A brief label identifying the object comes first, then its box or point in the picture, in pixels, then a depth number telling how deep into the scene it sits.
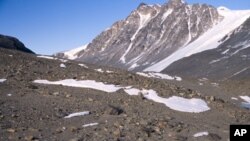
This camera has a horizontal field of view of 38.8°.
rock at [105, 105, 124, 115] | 19.02
